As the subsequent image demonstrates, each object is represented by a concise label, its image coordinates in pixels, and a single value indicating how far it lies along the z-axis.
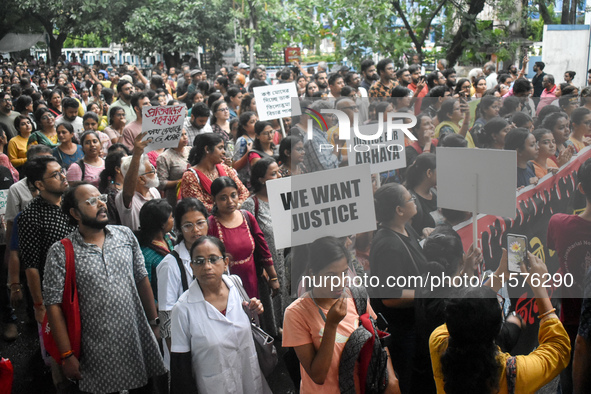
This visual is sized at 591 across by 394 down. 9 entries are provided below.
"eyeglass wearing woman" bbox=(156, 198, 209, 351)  3.40
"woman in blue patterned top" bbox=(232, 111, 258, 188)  5.91
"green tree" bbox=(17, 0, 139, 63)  27.59
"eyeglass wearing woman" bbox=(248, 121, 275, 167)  5.69
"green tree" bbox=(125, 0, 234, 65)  28.00
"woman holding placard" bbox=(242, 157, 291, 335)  4.53
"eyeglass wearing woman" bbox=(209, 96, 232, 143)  7.08
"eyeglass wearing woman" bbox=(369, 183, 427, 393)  2.49
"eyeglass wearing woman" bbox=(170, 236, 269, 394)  3.01
